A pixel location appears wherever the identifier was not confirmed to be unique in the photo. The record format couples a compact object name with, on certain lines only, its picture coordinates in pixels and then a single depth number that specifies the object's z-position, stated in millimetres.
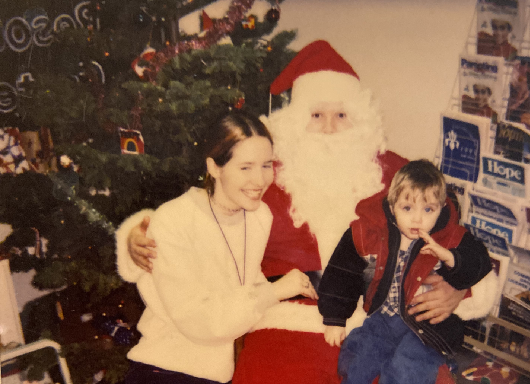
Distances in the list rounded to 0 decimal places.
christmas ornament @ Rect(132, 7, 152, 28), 1463
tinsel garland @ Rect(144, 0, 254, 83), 1398
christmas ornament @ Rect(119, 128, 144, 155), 1467
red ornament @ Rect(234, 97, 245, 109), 1455
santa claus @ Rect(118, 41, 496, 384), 1348
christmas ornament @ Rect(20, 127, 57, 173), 1726
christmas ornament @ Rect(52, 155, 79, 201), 1513
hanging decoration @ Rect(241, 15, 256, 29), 1549
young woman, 1287
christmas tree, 1396
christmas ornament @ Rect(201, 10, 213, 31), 1577
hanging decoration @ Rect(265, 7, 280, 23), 1521
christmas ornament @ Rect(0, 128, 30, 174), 1776
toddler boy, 1160
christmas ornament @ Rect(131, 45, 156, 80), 1421
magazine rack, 1207
